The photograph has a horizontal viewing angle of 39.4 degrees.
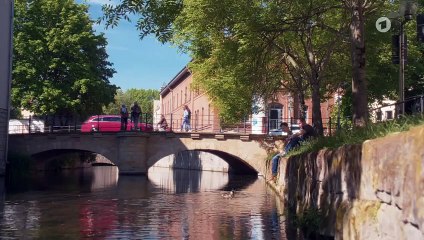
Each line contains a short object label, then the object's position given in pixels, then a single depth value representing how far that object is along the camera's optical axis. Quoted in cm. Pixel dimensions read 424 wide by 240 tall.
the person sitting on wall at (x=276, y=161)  1980
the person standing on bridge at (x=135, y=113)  3484
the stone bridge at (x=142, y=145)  3550
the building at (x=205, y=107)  3816
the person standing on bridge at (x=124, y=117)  3466
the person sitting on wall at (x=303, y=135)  1773
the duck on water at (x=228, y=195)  2045
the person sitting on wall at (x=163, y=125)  3781
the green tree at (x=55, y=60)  4153
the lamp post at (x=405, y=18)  1280
